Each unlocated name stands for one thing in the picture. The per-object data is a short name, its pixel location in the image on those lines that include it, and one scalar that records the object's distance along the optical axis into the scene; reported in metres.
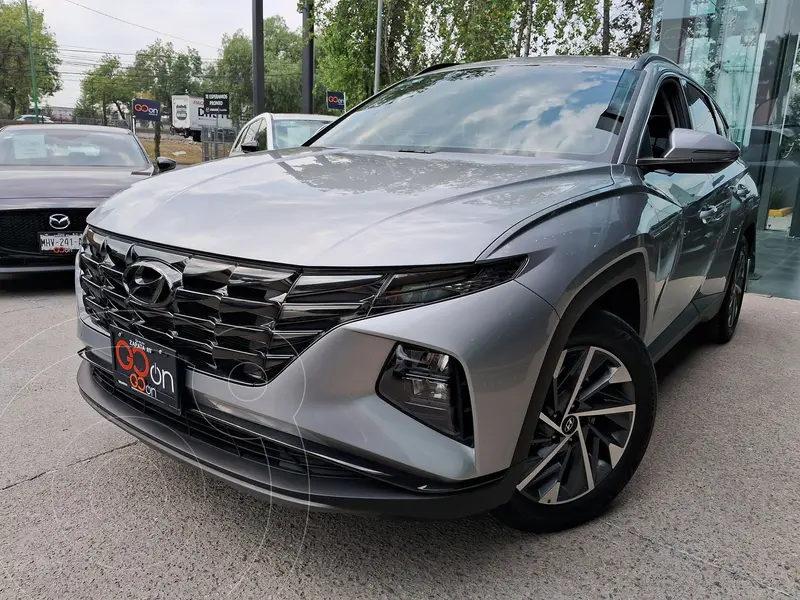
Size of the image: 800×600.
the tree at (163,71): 75.25
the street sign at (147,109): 27.81
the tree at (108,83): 70.69
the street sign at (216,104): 21.22
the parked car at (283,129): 7.48
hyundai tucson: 1.59
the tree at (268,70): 68.69
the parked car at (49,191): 5.09
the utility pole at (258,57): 15.67
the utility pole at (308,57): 19.64
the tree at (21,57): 55.06
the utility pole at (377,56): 20.05
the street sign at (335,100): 19.75
